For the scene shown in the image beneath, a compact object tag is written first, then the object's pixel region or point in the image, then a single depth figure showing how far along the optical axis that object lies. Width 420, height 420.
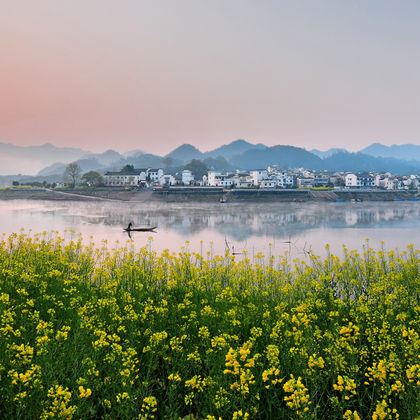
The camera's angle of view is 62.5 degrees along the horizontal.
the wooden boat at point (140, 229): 37.84
